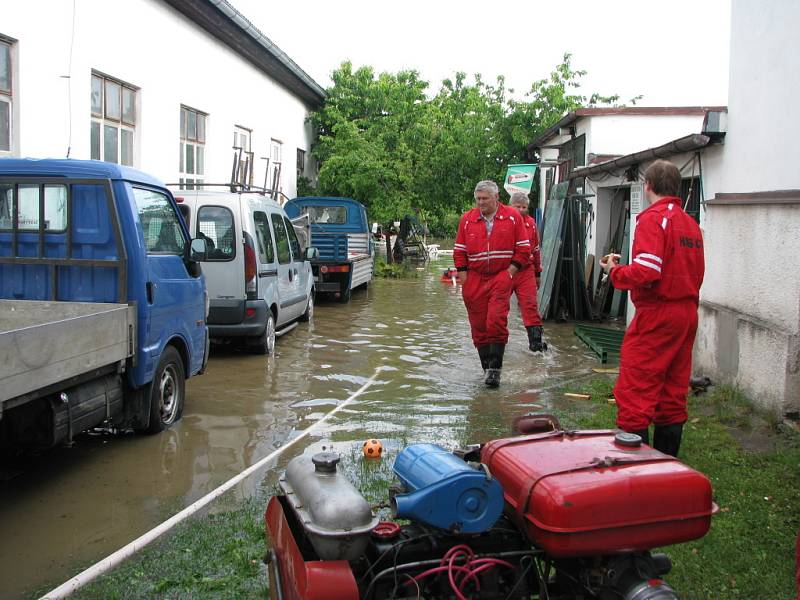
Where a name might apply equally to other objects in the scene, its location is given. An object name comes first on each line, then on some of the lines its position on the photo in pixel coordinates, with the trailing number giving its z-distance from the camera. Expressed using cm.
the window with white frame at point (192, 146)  1494
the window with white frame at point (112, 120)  1164
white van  963
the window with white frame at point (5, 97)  955
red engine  282
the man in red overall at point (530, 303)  971
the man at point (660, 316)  461
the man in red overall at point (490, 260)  808
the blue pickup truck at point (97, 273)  550
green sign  2041
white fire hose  370
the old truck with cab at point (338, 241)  1641
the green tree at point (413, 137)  2364
